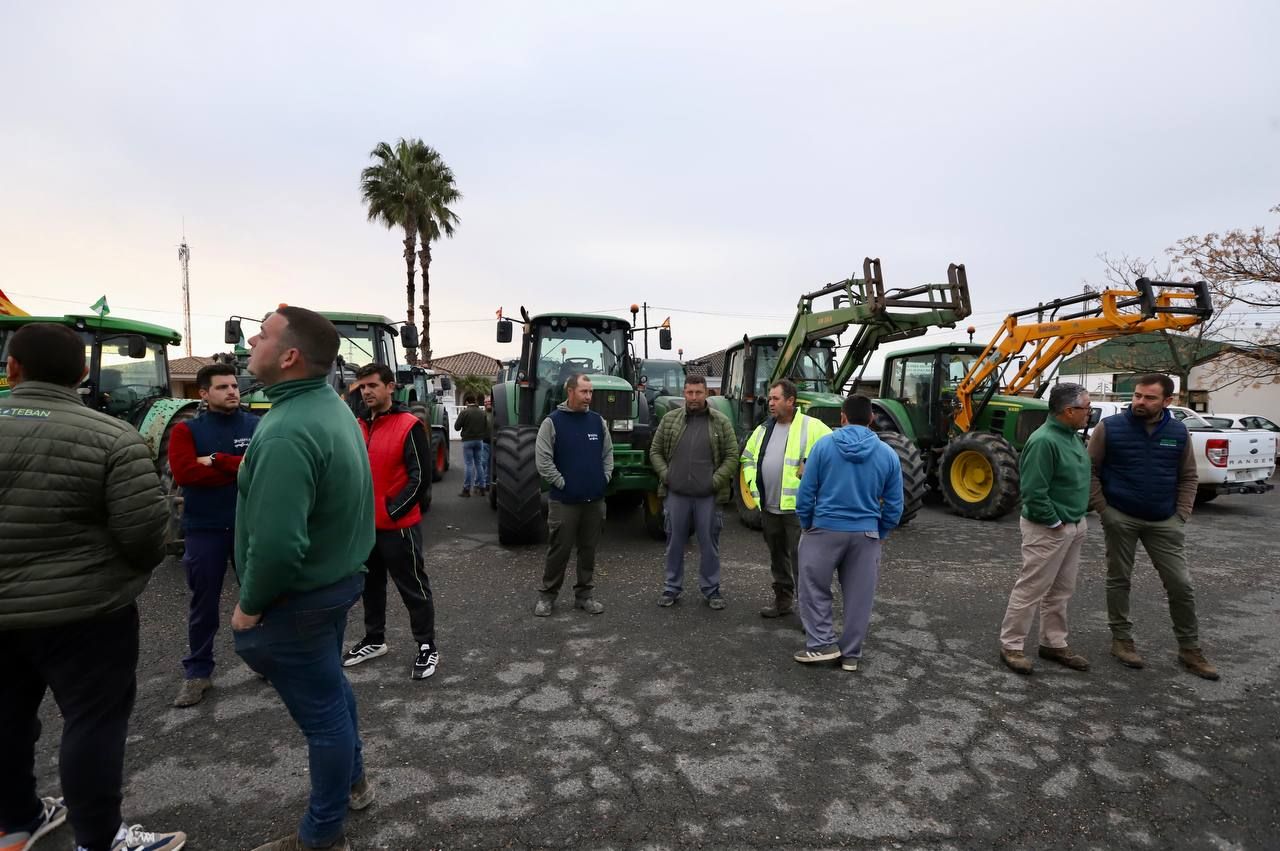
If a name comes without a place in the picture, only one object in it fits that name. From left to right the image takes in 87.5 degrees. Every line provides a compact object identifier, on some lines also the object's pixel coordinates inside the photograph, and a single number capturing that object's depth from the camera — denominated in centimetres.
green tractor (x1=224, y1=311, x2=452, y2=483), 794
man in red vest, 366
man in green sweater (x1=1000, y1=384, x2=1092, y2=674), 384
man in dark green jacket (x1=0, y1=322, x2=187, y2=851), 198
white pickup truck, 908
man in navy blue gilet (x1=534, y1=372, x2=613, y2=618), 476
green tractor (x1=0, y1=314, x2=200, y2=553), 601
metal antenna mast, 3081
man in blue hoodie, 390
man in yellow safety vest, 456
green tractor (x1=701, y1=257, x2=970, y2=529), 839
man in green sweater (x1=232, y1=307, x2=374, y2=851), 190
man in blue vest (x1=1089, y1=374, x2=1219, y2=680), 390
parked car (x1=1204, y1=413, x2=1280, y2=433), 1247
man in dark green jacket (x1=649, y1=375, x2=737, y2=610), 497
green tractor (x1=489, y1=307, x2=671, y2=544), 654
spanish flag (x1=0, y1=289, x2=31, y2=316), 700
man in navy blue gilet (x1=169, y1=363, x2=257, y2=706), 341
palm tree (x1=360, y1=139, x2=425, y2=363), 2162
